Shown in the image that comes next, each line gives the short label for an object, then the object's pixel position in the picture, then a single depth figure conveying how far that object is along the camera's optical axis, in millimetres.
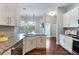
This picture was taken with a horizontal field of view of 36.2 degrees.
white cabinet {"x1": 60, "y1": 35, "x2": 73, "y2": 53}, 3426
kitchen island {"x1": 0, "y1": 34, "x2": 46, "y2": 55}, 892
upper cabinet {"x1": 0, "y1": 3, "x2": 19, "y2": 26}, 1753
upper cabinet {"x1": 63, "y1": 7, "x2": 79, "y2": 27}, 3531
